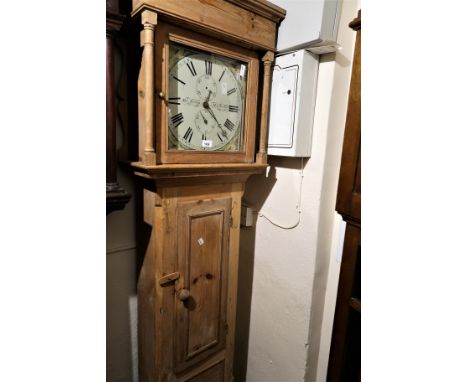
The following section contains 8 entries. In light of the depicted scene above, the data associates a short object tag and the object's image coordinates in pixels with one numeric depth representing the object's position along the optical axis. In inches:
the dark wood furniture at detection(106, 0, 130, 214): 30.2
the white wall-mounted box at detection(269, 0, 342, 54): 36.4
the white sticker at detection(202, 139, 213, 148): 38.1
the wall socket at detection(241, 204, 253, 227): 53.4
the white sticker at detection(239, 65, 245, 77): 40.2
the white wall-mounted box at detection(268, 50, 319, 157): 40.1
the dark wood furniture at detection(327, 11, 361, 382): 30.4
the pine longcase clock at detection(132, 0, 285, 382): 33.1
